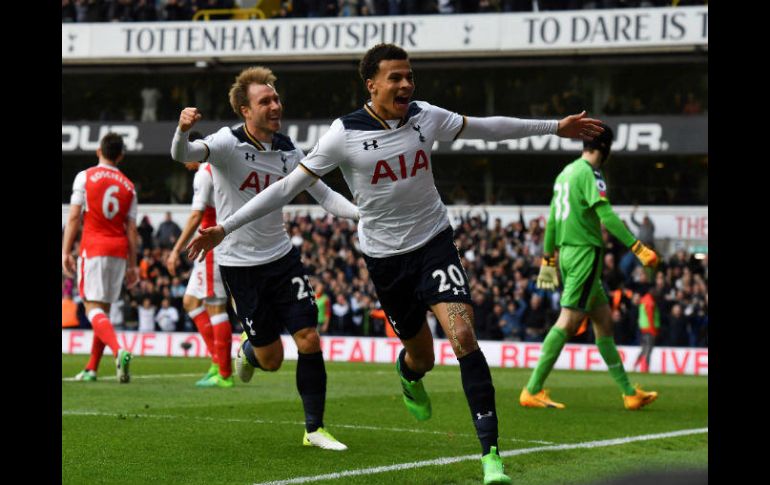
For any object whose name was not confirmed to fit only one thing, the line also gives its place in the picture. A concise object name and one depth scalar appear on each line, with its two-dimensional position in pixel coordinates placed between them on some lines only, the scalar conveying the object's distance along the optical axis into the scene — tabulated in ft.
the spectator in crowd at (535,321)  80.53
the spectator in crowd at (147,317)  86.94
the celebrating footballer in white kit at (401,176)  21.40
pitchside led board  72.38
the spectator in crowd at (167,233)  98.94
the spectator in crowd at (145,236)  99.40
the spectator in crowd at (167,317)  85.61
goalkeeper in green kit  36.06
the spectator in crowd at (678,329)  77.71
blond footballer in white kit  25.85
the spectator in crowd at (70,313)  85.30
